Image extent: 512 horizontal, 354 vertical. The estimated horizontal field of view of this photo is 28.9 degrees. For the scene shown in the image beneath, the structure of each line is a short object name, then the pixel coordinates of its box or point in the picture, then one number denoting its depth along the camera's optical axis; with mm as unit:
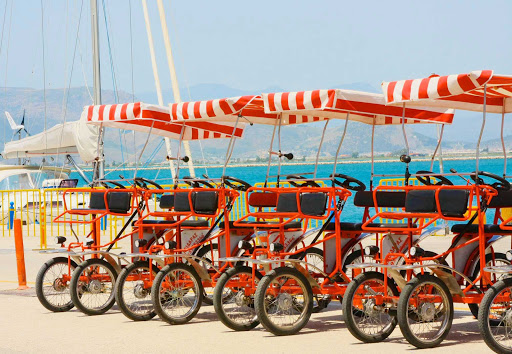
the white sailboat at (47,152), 30062
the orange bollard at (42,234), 20031
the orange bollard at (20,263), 14305
